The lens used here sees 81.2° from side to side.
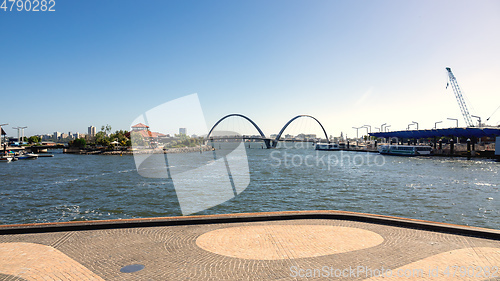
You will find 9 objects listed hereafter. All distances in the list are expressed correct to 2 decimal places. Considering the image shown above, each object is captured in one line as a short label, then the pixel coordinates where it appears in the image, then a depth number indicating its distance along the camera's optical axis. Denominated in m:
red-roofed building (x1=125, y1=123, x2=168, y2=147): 131.86
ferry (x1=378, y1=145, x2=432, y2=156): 87.38
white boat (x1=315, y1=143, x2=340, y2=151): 141.91
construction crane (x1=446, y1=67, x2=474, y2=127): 135.62
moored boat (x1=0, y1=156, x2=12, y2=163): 76.93
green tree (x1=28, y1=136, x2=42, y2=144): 173.88
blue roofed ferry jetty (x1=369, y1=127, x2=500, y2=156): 80.81
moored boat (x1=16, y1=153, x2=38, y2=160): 85.64
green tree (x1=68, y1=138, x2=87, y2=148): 141.62
